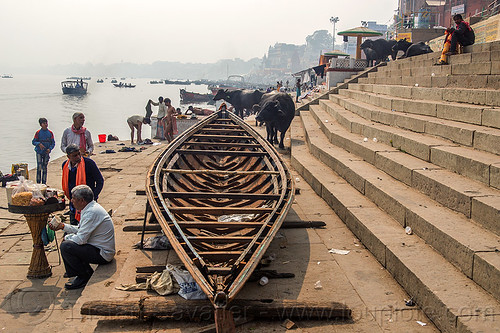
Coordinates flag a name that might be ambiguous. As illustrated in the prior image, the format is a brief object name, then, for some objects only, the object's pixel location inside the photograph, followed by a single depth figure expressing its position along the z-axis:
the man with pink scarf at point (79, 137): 7.74
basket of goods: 5.32
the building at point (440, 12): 31.45
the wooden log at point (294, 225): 6.44
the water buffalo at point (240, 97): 18.86
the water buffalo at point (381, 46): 20.28
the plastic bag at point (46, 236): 5.83
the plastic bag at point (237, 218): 5.85
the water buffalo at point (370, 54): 20.44
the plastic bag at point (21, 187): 5.41
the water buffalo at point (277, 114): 12.58
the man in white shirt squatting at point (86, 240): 5.21
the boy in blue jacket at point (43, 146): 9.79
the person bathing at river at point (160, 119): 17.28
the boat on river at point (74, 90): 79.24
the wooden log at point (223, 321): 3.39
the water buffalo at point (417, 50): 14.39
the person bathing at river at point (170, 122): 15.49
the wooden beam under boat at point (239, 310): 3.98
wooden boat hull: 3.85
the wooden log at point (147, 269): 4.87
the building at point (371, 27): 122.56
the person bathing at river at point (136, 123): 17.80
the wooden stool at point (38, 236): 5.43
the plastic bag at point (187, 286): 4.30
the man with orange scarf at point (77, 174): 6.16
